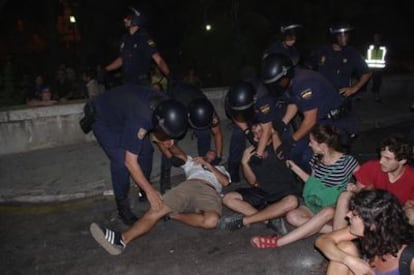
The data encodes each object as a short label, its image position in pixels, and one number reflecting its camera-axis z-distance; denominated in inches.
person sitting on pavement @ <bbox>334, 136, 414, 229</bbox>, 144.5
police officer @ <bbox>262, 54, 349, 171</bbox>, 184.9
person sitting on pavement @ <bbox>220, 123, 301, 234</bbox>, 179.3
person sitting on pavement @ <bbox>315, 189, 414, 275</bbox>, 106.5
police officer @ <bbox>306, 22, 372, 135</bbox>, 234.4
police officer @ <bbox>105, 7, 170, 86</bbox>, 235.3
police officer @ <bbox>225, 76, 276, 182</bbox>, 187.8
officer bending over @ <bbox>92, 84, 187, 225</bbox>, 160.7
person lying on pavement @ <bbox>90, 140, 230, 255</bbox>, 167.8
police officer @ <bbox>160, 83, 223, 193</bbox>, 195.8
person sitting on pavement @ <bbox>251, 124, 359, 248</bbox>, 164.4
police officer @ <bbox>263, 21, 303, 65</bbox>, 238.9
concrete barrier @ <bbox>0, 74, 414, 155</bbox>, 282.5
